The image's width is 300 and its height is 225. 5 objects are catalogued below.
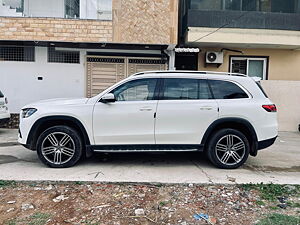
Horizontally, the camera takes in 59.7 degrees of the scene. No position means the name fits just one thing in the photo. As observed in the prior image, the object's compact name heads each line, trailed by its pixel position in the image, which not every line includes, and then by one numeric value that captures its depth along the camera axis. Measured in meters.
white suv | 5.03
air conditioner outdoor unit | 10.36
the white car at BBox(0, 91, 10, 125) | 8.38
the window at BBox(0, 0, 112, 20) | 8.84
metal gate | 9.95
